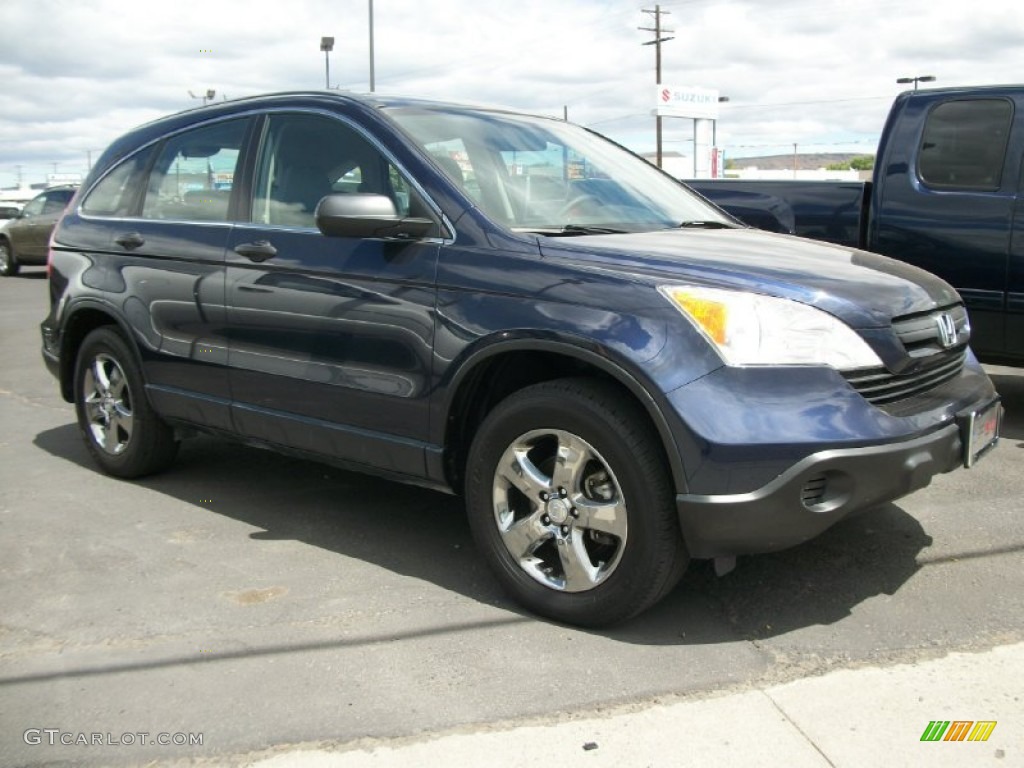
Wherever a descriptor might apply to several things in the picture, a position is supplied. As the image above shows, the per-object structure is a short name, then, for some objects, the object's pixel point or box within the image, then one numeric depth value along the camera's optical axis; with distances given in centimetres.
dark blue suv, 308
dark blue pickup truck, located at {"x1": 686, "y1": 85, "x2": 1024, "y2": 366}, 579
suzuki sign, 5384
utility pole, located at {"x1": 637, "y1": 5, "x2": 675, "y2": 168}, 5241
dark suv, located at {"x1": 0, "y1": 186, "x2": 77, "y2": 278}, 2017
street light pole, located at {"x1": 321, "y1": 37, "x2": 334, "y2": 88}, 2851
